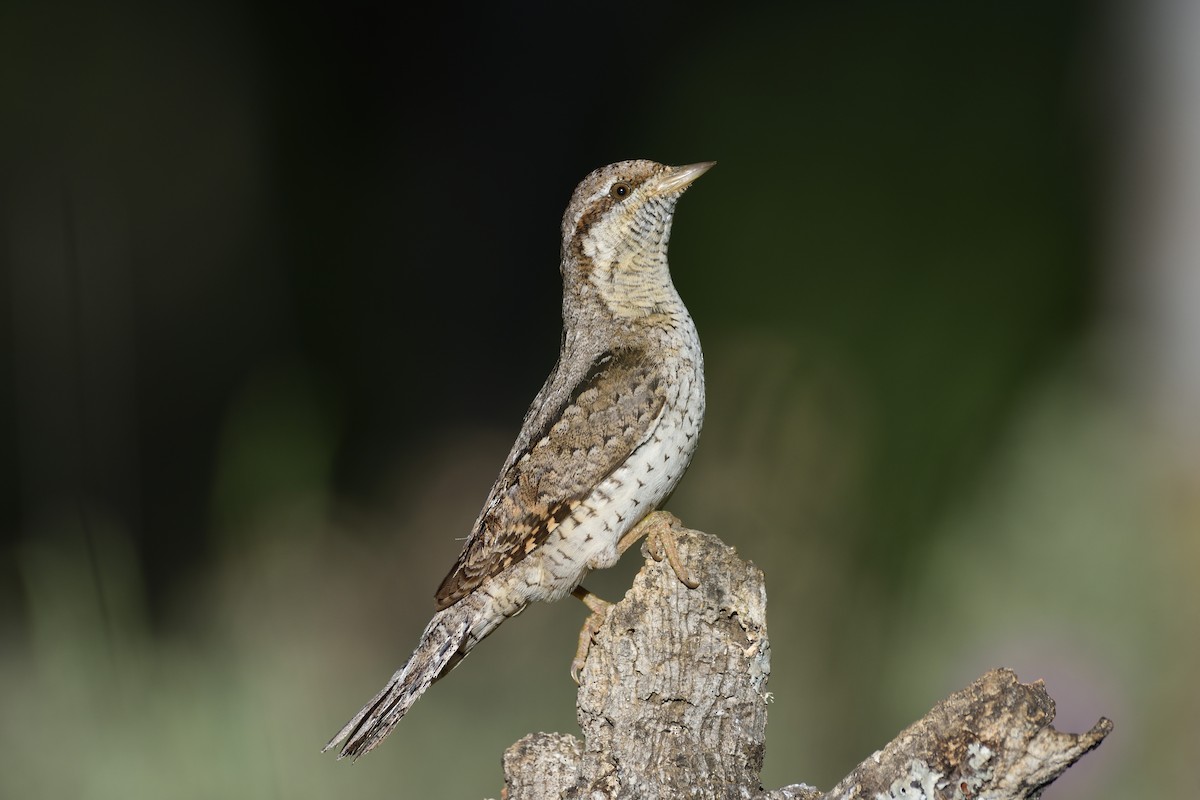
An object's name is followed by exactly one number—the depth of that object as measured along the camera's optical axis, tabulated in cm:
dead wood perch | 366
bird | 372
